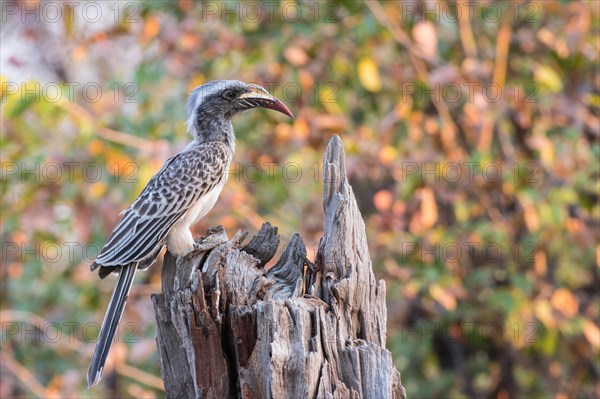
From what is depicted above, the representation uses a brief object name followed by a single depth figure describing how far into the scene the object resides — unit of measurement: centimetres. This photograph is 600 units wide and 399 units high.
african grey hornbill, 891
